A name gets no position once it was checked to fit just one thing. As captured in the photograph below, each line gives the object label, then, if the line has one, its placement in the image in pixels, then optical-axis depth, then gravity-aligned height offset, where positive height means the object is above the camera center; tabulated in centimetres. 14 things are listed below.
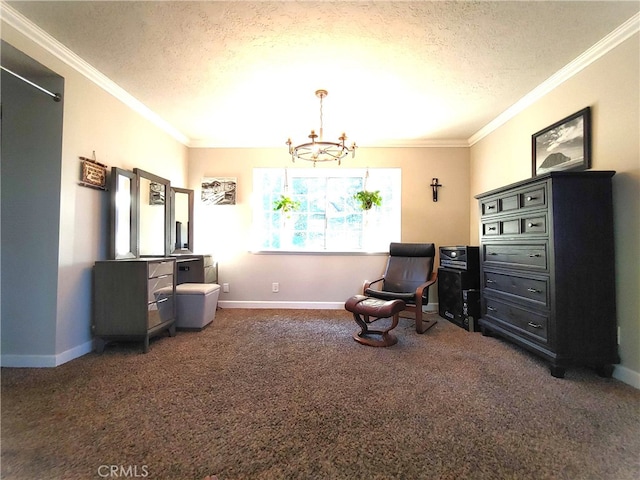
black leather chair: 312 -39
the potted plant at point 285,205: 397 +58
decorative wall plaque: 228 +61
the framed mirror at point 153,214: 291 +34
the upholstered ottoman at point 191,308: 296 -69
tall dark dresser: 191 -20
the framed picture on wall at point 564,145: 216 +86
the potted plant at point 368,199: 387 +64
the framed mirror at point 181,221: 351 +31
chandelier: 239 +88
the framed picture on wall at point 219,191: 402 +78
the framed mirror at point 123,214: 251 +29
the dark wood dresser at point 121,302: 235 -50
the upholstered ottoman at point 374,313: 253 -65
